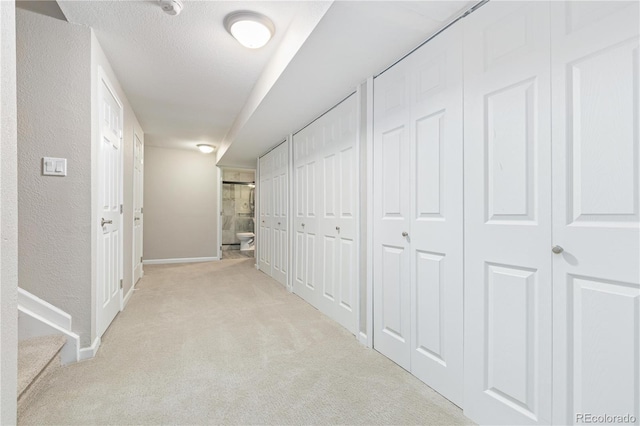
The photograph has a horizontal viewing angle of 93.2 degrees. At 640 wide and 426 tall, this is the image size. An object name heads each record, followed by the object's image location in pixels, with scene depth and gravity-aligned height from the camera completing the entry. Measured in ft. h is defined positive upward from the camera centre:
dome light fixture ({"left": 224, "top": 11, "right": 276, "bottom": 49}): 6.47 +4.06
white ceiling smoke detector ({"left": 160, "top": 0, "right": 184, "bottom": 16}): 6.03 +4.18
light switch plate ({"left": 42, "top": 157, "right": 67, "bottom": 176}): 6.41 +0.98
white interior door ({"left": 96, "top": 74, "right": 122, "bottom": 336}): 7.55 +0.10
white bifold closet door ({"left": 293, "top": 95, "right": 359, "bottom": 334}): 8.48 -0.02
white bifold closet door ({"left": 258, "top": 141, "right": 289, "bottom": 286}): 13.85 -0.03
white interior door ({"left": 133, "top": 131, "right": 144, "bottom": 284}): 13.32 +0.41
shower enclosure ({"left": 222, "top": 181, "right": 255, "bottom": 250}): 28.58 +0.21
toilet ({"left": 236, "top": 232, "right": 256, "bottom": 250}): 26.50 -2.47
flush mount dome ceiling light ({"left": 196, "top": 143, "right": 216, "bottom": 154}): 18.40 +4.02
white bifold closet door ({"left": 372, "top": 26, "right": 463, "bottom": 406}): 5.17 -0.04
